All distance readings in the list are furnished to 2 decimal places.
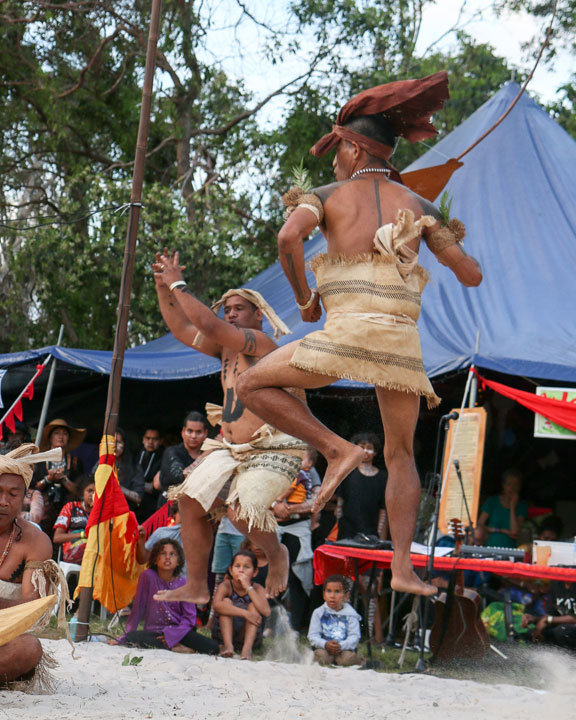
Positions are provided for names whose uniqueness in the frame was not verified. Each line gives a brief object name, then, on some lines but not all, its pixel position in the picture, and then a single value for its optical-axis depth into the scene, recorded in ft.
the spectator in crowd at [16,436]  27.46
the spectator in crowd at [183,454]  25.57
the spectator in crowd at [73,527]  25.49
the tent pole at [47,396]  27.90
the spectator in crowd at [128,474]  27.37
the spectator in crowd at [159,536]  22.35
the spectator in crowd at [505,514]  27.22
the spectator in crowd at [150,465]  28.32
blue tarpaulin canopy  25.31
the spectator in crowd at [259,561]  23.21
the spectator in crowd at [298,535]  24.17
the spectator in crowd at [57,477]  27.22
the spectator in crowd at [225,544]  24.31
